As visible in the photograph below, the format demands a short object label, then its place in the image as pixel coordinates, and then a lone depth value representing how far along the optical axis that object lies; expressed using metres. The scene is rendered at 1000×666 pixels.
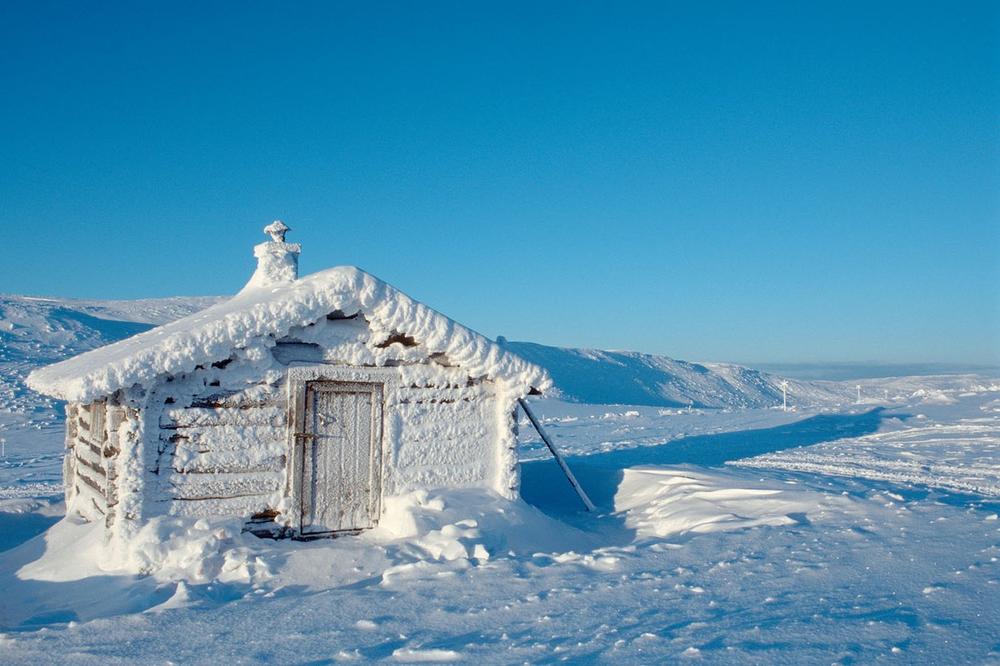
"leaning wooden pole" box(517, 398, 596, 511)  11.74
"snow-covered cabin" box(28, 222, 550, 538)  8.28
